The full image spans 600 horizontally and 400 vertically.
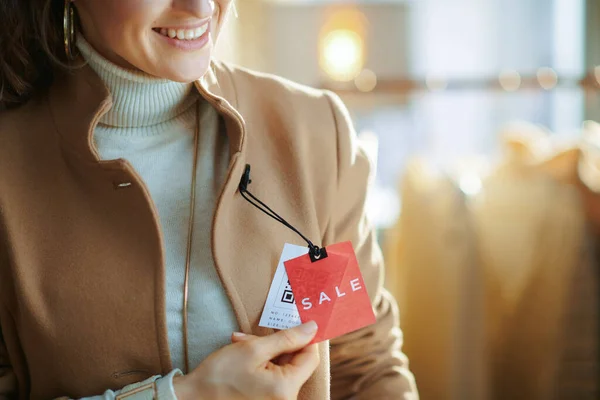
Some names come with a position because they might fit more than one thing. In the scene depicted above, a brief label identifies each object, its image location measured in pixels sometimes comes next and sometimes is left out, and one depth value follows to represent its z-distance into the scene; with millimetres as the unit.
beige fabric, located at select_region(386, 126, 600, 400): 1918
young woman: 939
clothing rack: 2275
